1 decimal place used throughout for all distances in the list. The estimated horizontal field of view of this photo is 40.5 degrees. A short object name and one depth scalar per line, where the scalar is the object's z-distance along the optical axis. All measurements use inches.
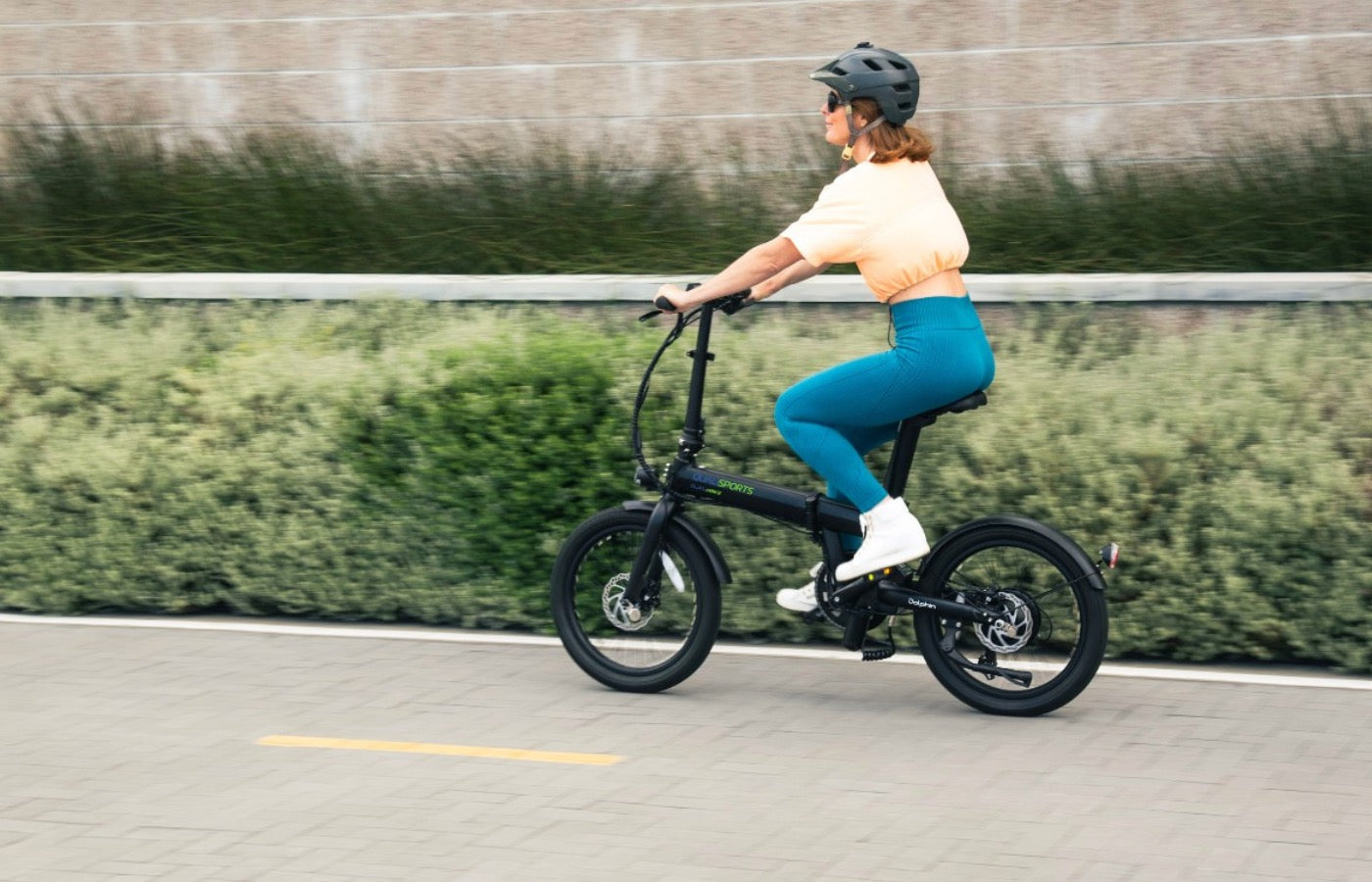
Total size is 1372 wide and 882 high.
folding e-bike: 247.9
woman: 243.3
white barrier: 317.4
